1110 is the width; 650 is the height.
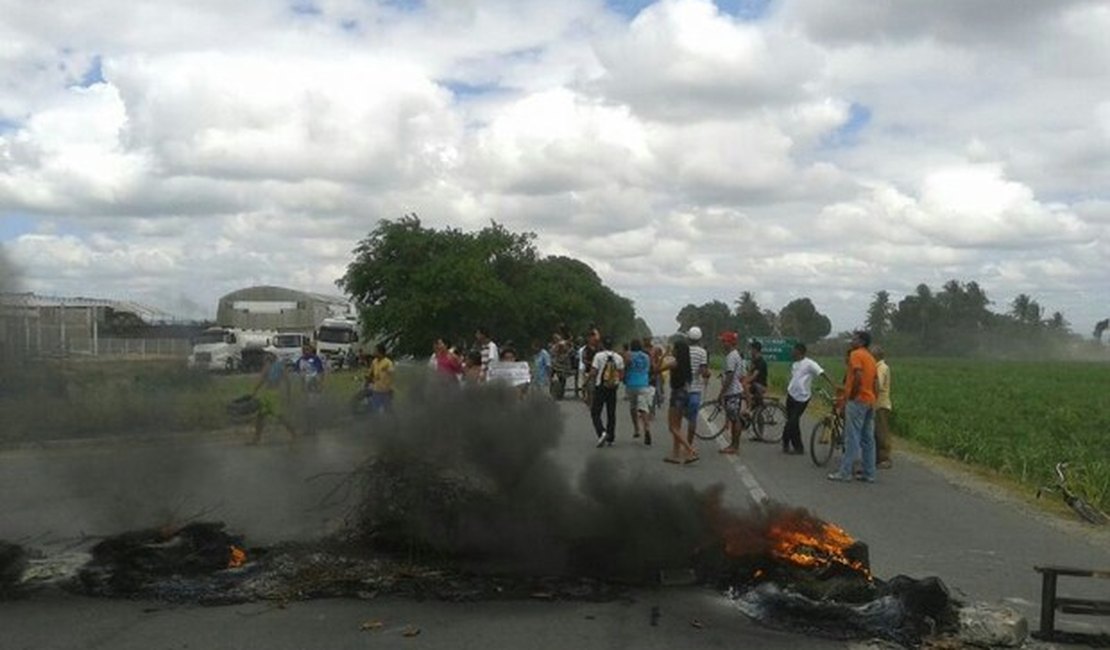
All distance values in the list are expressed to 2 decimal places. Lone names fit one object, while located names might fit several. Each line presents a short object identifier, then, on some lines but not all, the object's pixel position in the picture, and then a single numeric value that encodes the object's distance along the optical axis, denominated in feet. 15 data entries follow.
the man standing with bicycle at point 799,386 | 55.16
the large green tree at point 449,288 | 186.39
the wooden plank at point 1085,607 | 21.24
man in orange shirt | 46.11
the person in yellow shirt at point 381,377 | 42.71
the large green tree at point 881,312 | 419.25
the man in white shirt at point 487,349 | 64.80
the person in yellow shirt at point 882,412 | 51.19
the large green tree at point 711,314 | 291.95
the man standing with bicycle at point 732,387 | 57.98
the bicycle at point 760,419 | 63.72
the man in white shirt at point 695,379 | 52.19
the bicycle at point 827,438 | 53.06
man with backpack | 57.36
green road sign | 106.83
